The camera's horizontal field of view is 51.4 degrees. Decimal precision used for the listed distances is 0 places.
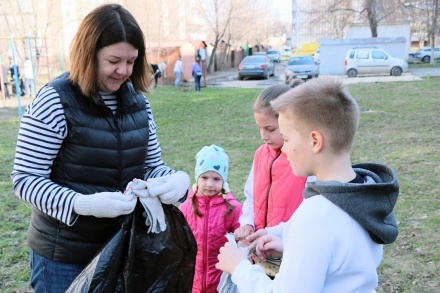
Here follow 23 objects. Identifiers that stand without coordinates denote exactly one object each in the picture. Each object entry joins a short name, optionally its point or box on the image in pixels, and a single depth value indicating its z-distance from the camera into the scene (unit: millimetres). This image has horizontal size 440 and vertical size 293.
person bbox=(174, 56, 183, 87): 24500
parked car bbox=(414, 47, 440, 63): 40650
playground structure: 14792
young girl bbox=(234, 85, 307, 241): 2578
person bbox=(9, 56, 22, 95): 19734
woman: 1869
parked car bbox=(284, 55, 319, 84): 24488
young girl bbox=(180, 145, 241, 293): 3117
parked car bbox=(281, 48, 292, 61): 79712
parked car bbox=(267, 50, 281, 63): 51038
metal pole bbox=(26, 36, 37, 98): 14922
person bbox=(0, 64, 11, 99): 18891
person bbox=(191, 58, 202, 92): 21016
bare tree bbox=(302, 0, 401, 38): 32031
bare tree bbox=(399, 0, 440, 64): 31906
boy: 1398
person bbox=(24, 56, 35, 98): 17847
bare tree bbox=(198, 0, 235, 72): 34906
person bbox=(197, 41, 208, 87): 26547
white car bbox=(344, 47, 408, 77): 24219
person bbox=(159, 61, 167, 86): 25719
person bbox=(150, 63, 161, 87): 22806
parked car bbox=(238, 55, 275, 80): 26828
